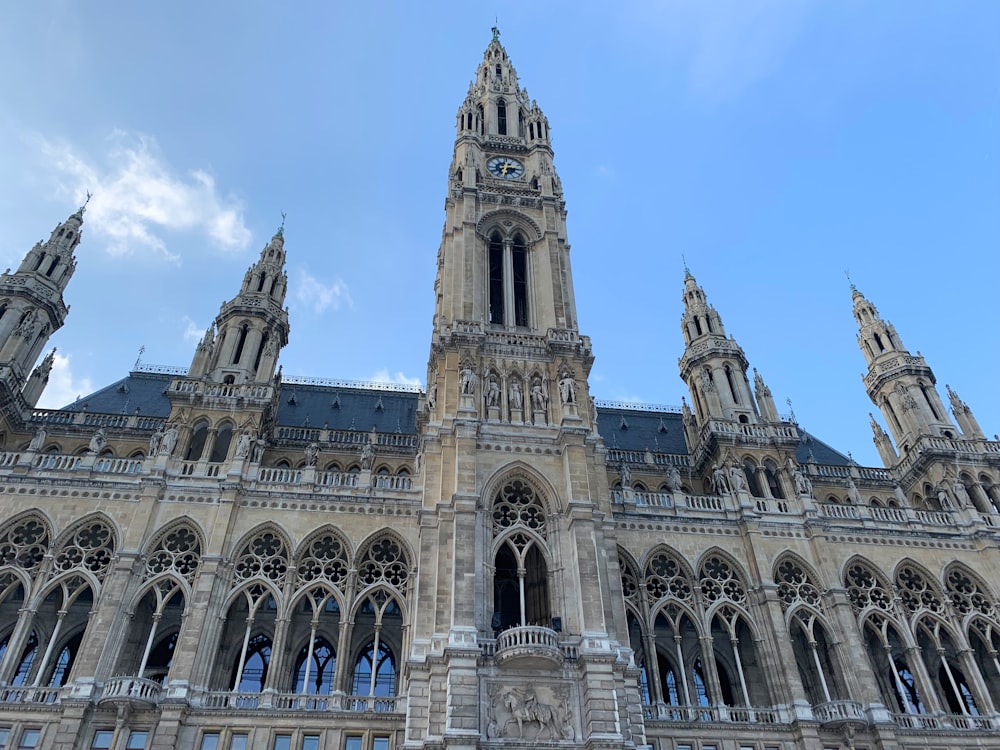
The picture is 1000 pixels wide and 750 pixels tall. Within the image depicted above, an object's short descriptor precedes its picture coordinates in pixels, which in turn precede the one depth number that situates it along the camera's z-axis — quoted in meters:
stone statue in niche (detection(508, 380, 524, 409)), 32.88
